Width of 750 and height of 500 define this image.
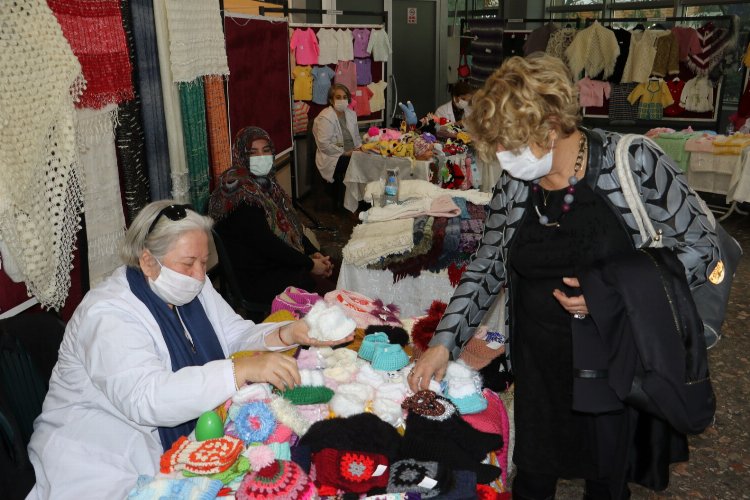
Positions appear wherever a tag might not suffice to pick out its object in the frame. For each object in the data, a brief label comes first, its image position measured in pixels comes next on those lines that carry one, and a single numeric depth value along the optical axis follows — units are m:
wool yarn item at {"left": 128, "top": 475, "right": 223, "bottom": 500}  1.44
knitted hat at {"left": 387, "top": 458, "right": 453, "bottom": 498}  1.48
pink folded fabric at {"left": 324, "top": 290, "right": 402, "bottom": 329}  2.53
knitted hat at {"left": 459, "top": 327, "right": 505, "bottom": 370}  2.36
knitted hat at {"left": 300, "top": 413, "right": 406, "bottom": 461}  1.61
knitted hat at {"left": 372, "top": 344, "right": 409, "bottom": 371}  2.04
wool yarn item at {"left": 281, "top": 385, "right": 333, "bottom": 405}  1.84
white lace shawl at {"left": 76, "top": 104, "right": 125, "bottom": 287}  2.87
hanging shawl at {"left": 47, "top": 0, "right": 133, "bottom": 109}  2.66
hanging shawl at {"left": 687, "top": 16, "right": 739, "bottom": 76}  8.20
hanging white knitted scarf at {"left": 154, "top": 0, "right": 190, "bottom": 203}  3.47
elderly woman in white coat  1.68
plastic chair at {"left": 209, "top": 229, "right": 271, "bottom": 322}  3.51
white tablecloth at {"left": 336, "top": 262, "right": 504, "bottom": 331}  3.63
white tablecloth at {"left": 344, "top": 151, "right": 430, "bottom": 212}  5.96
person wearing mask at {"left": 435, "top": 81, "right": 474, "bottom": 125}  7.62
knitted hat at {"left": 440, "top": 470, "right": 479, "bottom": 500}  1.47
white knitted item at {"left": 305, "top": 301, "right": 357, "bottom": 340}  2.07
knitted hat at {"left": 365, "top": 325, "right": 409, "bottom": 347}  2.29
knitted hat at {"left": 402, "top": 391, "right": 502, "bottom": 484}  1.60
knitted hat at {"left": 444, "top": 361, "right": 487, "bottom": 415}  1.87
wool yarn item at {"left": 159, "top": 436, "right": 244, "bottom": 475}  1.51
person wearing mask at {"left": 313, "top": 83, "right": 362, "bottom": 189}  7.34
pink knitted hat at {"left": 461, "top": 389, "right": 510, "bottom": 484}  1.81
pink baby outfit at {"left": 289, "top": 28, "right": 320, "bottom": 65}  7.89
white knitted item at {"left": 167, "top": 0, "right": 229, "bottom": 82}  3.58
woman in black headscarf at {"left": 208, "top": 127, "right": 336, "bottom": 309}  3.66
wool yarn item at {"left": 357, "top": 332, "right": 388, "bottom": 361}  2.13
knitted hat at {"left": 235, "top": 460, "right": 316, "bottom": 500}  1.42
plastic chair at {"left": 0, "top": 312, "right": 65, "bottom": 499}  1.77
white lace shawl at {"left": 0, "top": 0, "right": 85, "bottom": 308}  2.18
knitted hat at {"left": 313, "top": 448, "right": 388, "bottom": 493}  1.49
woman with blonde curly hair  1.64
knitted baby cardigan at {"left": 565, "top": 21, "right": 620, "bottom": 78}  9.02
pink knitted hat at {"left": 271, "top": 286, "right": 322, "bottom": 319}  2.65
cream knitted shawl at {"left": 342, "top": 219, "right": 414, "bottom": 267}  3.56
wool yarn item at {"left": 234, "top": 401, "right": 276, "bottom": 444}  1.67
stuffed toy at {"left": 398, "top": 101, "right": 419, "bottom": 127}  7.15
